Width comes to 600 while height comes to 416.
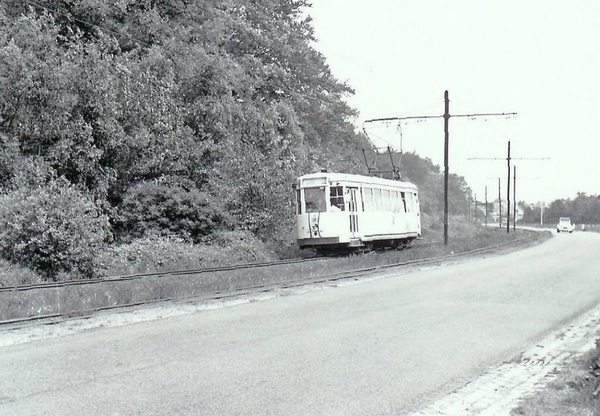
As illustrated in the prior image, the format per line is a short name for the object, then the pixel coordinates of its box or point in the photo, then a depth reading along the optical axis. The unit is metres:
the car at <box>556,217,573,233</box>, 81.94
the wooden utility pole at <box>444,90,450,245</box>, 34.60
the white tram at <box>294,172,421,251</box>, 25.47
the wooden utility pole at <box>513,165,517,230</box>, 78.76
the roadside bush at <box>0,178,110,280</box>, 17.81
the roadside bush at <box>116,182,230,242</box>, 25.12
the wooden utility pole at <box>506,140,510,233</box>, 62.51
